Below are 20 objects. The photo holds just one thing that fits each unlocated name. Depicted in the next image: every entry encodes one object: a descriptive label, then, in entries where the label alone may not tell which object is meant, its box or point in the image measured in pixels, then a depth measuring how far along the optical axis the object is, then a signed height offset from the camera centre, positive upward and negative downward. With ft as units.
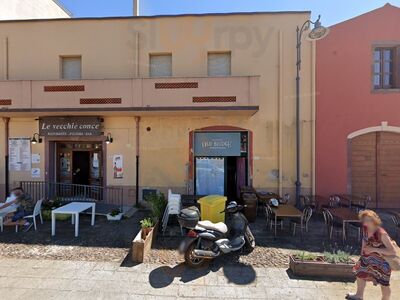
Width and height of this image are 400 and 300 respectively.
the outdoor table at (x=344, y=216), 18.52 -5.05
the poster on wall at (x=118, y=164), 30.89 -1.81
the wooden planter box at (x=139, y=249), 15.88 -6.21
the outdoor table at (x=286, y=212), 19.30 -4.89
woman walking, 10.96 -4.50
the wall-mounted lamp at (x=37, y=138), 31.02 +1.25
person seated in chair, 21.78 -4.88
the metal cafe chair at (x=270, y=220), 21.23 -6.00
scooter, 15.14 -5.58
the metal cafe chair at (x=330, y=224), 19.75 -5.76
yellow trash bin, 21.57 -5.01
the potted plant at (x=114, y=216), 25.17 -6.54
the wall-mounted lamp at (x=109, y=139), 30.50 +1.16
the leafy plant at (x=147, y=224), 17.90 -5.28
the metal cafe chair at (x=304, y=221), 19.68 -5.57
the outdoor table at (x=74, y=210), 20.18 -4.92
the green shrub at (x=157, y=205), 21.56 -4.83
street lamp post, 28.91 +4.01
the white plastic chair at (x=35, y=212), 21.64 -5.44
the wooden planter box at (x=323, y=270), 13.99 -6.63
